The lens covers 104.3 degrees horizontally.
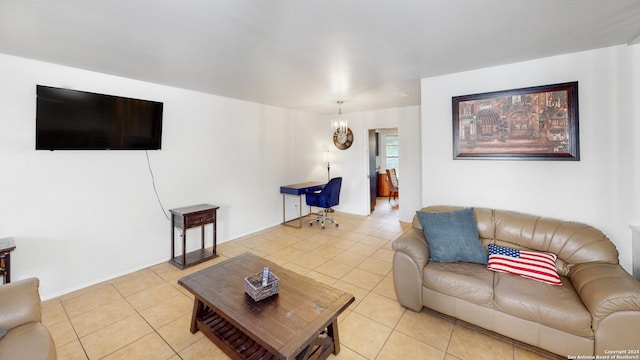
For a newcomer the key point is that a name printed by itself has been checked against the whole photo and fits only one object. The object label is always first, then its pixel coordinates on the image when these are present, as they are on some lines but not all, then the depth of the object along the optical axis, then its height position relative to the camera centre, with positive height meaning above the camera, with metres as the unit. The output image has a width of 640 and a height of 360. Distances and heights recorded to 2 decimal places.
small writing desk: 4.88 -0.13
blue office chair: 4.88 -0.29
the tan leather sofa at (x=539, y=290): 1.54 -0.80
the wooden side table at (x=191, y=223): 3.26 -0.55
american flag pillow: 1.97 -0.69
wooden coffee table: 1.42 -0.84
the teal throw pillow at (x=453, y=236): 2.27 -0.52
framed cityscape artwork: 2.39 +0.61
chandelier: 5.69 +1.26
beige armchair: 1.28 -0.83
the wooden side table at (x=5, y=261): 2.11 -0.66
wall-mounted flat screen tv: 2.48 +0.69
